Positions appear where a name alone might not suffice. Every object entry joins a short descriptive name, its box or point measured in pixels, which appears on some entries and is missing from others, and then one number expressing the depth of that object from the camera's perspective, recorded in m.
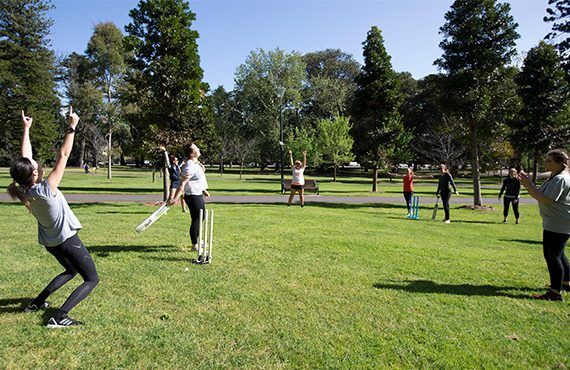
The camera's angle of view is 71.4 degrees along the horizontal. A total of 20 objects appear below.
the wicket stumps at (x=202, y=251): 6.77
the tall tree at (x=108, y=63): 39.12
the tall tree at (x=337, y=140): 42.19
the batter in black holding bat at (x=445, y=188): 13.38
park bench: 23.92
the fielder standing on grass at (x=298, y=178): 15.60
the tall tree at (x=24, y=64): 27.88
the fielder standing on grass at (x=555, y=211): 5.17
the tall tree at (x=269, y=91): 50.09
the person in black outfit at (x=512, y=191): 13.44
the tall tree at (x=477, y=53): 17.34
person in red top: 14.91
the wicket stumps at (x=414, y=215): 14.11
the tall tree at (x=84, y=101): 40.16
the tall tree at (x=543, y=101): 29.75
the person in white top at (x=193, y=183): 6.89
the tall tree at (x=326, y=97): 55.97
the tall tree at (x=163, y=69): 16.41
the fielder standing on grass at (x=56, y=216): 3.98
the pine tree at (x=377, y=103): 26.91
